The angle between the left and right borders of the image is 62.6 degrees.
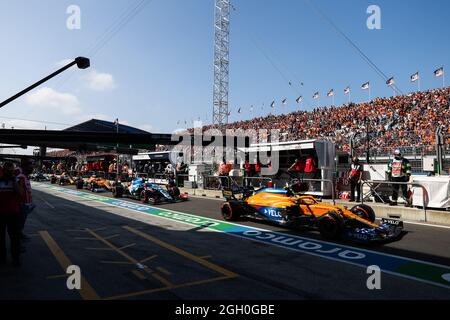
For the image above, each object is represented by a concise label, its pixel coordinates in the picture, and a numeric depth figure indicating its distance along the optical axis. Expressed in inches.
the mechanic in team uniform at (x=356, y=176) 475.2
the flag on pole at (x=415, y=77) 1376.7
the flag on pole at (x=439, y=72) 1316.7
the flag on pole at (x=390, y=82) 1331.2
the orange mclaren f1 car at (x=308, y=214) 291.7
